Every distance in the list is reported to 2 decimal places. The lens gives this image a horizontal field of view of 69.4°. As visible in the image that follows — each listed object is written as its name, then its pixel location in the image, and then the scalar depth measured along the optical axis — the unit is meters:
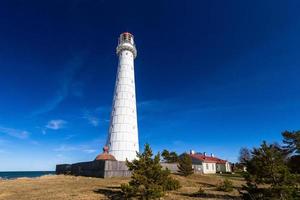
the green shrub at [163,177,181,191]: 16.08
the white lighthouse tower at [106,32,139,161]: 34.25
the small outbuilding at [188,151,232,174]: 57.29
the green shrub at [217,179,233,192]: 20.47
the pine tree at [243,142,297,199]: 12.12
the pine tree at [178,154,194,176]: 34.41
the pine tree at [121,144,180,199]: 13.75
